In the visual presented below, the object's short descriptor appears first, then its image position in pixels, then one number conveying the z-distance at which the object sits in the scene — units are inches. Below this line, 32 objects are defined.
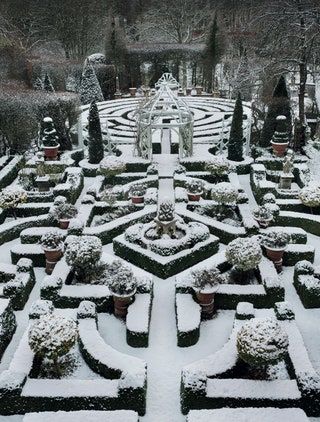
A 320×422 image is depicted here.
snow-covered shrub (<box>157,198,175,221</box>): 658.8
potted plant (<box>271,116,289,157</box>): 1022.4
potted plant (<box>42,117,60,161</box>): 1001.5
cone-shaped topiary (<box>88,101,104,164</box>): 1013.2
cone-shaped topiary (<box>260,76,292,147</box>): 1087.6
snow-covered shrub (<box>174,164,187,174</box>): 929.4
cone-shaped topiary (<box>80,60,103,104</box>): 1562.5
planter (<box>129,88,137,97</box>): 1784.1
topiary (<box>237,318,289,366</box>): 420.8
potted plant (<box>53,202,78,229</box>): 717.9
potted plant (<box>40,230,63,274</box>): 625.0
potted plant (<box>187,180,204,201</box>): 819.4
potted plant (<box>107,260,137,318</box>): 529.3
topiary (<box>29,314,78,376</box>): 432.1
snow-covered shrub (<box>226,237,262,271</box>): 576.4
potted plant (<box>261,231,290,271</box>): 623.2
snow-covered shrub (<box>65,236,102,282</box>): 577.3
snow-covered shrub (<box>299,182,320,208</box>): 749.9
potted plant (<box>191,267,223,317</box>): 538.3
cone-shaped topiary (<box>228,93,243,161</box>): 1012.5
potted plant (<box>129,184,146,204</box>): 805.9
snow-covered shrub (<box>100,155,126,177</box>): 893.8
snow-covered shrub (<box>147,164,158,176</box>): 935.7
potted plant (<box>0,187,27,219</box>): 754.8
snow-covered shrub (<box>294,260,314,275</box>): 591.2
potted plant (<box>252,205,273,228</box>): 705.0
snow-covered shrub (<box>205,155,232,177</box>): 891.4
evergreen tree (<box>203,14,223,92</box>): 1811.9
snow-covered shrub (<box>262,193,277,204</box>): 776.9
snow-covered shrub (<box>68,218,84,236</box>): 691.3
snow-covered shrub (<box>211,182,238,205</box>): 758.5
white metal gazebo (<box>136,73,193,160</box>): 990.7
